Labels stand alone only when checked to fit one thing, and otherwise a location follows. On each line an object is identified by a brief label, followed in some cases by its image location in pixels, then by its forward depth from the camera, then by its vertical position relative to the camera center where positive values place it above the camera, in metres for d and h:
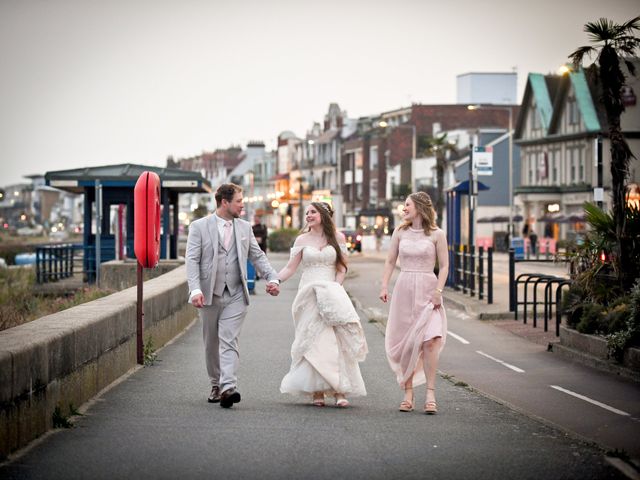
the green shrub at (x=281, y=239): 73.69 -1.42
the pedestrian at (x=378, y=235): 81.69 -1.39
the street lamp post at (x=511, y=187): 71.81 +1.99
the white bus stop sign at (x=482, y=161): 33.12 +1.61
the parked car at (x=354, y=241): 67.69 -1.44
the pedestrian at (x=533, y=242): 63.98 -1.44
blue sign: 60.99 -1.55
